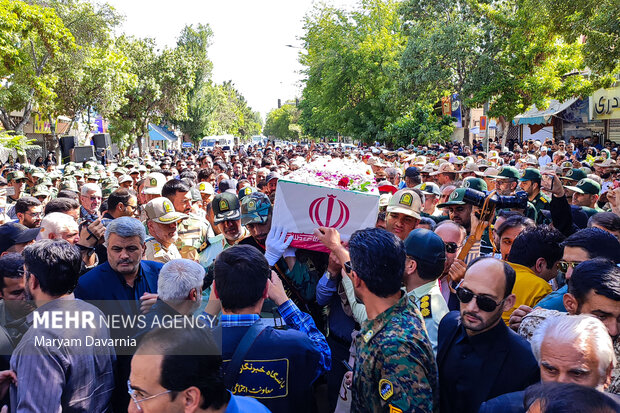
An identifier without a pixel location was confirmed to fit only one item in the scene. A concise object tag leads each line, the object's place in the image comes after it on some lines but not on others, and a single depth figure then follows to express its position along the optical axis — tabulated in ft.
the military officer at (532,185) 23.20
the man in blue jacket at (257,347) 8.71
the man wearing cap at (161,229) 16.93
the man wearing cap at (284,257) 12.45
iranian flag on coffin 12.00
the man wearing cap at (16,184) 31.92
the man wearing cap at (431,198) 23.34
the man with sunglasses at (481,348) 8.78
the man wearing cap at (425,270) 10.97
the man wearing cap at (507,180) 24.48
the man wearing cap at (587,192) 22.43
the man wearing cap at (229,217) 15.48
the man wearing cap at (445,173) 32.35
